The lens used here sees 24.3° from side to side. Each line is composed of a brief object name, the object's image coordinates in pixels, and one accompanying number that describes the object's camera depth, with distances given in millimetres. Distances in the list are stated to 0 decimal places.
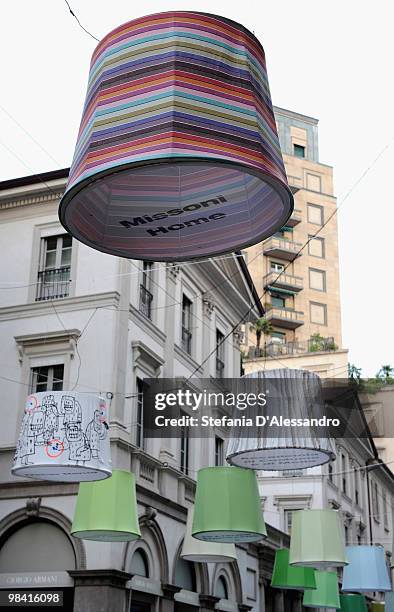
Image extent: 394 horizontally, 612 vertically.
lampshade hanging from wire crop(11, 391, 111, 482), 10875
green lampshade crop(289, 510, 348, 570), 16312
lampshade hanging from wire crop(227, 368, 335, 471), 11125
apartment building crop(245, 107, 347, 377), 56281
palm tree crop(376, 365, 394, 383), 39712
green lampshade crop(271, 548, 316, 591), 21250
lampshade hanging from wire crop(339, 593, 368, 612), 27891
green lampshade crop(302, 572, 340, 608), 23641
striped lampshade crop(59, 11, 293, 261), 3123
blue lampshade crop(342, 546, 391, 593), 17281
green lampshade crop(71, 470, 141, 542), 13406
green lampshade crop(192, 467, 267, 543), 14047
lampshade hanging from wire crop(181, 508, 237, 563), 16891
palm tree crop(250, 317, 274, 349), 49531
